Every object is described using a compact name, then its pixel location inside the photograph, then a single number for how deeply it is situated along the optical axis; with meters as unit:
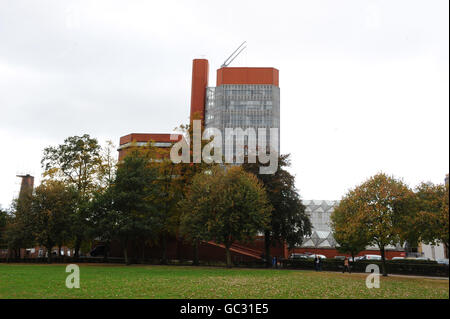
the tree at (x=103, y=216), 43.81
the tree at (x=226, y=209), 40.38
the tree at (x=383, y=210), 32.66
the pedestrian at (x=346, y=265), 38.57
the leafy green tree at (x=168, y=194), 47.78
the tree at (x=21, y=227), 47.59
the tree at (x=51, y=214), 47.66
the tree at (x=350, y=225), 33.34
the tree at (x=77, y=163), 53.28
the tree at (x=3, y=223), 54.41
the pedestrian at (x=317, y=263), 41.44
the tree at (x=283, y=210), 47.81
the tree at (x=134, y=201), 43.94
